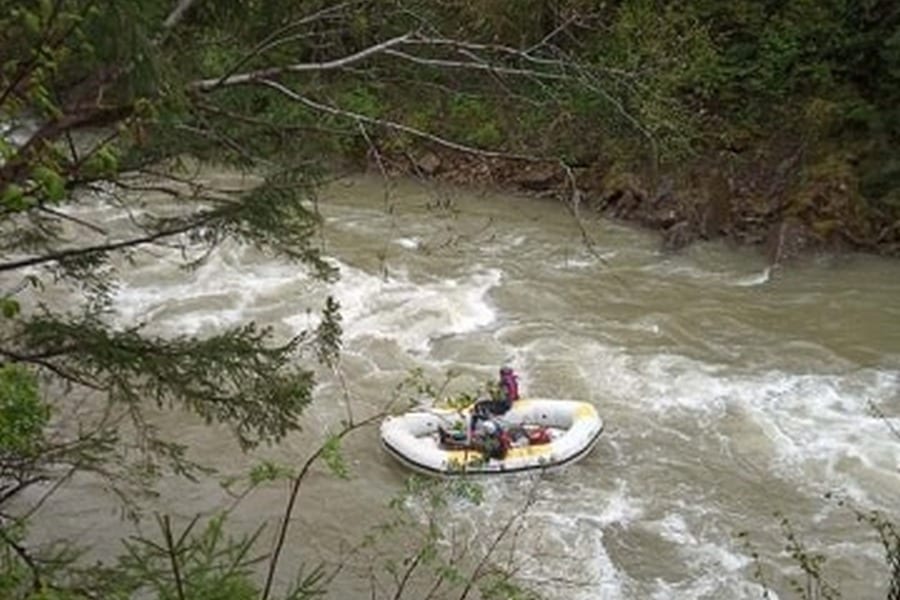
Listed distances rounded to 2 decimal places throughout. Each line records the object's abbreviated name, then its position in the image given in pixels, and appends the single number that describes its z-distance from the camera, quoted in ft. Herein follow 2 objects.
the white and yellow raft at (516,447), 32.19
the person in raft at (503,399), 33.73
